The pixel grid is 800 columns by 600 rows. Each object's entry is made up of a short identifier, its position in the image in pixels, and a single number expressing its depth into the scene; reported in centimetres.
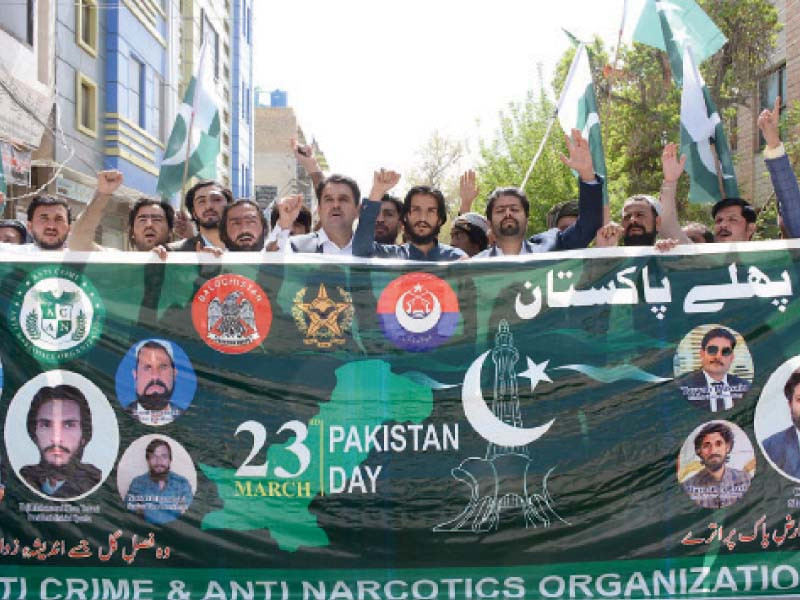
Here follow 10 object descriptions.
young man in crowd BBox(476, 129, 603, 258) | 523
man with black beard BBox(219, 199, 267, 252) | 534
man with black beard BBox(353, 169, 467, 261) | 546
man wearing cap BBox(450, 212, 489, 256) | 657
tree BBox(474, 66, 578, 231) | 1706
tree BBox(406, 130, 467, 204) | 4544
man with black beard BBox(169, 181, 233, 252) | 604
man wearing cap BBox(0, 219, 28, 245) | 604
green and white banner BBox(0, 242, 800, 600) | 454
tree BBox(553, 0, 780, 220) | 1778
